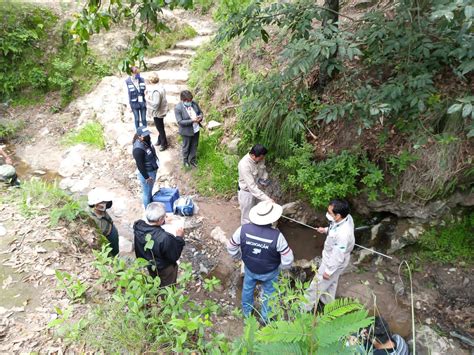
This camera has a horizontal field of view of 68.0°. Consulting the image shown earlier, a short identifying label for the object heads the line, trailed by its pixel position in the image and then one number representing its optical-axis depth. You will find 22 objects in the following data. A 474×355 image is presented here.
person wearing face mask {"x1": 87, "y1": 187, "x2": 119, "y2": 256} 4.58
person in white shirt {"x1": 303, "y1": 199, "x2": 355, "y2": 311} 4.25
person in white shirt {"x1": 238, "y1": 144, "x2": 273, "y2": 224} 5.31
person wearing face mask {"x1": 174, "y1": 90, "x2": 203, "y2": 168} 7.00
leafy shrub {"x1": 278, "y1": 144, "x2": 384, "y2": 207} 5.25
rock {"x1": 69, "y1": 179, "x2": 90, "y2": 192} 7.61
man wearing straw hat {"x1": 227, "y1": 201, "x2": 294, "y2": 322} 4.18
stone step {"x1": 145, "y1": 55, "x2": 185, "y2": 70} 10.45
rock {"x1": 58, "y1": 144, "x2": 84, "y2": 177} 8.21
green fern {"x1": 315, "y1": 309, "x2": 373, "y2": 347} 1.79
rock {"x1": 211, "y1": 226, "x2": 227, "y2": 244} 6.30
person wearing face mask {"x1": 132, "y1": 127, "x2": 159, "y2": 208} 5.83
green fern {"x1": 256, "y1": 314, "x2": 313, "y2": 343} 1.80
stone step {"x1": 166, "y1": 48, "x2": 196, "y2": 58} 10.83
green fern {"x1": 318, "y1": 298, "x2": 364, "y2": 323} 1.88
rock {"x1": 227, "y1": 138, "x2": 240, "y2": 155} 7.31
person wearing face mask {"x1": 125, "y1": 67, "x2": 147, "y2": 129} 7.85
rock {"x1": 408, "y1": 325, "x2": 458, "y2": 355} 4.51
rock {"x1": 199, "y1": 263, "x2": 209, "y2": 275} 5.74
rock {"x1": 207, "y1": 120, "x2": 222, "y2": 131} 8.04
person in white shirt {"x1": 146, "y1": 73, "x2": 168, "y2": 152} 7.57
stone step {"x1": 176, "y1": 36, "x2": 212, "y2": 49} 11.05
